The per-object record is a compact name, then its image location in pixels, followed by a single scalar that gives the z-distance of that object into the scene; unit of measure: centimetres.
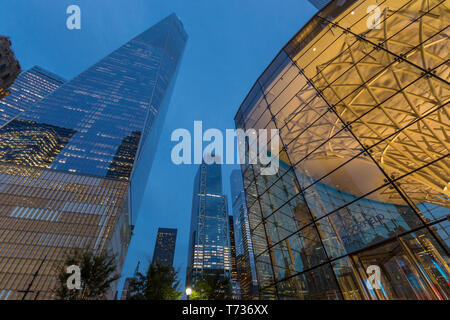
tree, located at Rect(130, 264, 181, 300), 2028
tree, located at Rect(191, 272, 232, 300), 2208
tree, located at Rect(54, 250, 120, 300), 1827
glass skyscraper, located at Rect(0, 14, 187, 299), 4488
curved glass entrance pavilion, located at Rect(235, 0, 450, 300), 852
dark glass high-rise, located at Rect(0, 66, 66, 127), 12300
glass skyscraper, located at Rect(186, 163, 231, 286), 14112
